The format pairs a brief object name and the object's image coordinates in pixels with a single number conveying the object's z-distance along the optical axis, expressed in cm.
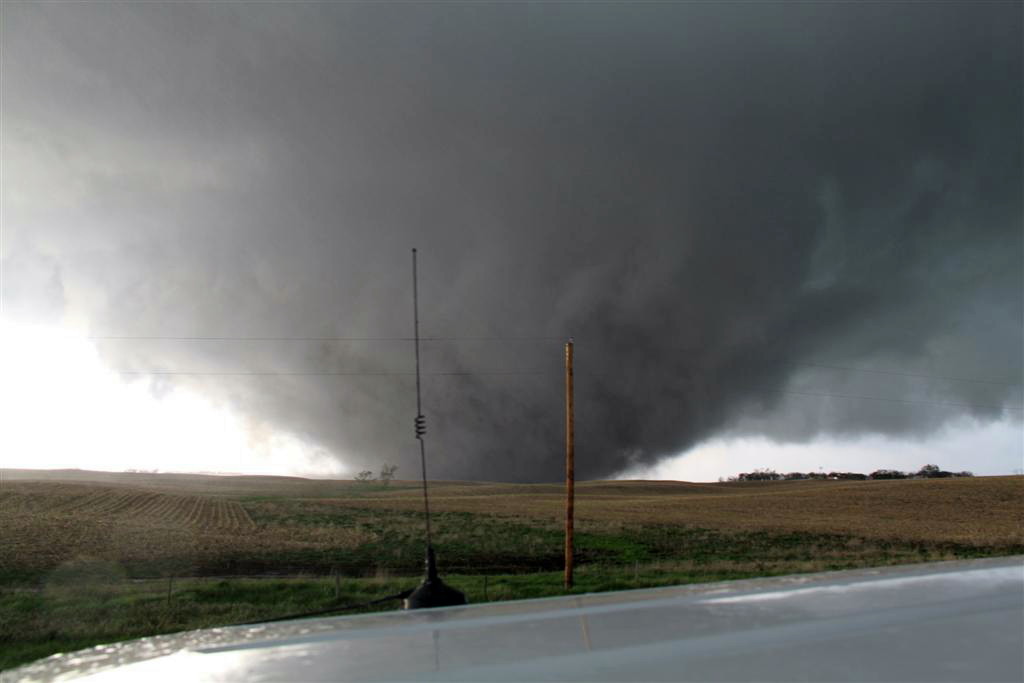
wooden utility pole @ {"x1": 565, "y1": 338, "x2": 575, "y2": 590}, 2173
